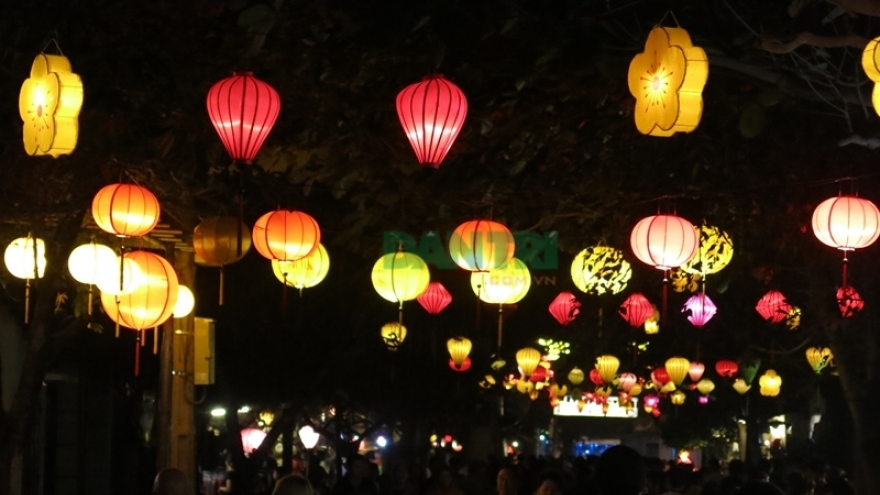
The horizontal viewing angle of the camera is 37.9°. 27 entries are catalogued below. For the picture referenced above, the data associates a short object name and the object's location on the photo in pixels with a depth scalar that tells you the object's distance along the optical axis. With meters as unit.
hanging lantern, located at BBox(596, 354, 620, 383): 25.91
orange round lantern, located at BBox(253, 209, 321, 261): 10.84
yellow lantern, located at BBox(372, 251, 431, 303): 12.45
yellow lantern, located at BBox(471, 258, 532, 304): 13.30
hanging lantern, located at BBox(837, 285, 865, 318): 11.48
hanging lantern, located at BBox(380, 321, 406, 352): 18.91
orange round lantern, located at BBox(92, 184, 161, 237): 9.62
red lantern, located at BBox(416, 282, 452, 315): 16.44
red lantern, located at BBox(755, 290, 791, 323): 14.19
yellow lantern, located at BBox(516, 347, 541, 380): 26.94
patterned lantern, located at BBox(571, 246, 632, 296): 12.15
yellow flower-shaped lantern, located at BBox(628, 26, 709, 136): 7.08
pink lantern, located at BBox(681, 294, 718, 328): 15.04
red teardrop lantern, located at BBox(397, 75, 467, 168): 8.45
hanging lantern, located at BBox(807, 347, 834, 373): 20.21
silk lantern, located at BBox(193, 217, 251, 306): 10.74
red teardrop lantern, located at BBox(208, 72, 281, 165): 8.50
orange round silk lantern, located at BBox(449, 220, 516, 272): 11.55
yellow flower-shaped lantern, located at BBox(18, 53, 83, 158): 7.85
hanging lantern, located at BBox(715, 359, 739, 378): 25.92
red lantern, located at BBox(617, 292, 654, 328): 14.43
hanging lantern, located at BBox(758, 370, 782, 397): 29.45
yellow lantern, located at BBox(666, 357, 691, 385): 25.75
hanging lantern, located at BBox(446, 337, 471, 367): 23.31
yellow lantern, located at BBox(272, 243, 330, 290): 12.23
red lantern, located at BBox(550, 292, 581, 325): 17.64
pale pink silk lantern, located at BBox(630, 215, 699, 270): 10.77
